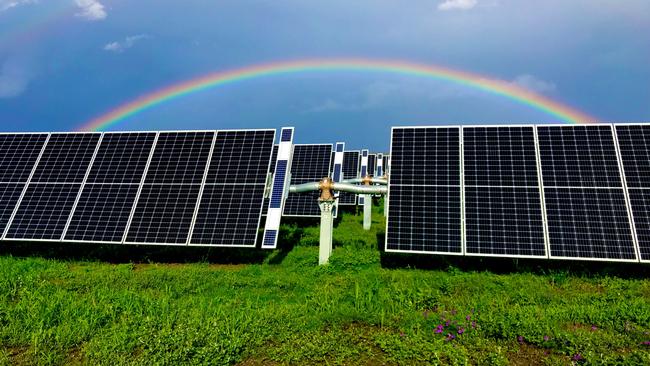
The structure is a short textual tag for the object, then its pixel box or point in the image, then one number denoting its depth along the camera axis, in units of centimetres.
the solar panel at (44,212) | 1161
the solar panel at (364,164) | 2877
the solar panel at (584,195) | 941
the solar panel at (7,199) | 1201
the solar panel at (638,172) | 940
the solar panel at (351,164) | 2752
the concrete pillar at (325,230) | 1102
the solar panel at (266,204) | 1930
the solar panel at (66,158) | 1311
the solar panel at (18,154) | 1340
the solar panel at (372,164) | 3094
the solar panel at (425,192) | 1016
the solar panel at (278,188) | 1077
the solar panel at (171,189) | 1118
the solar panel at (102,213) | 1133
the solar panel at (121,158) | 1284
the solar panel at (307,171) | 1948
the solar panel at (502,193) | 978
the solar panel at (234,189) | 1093
